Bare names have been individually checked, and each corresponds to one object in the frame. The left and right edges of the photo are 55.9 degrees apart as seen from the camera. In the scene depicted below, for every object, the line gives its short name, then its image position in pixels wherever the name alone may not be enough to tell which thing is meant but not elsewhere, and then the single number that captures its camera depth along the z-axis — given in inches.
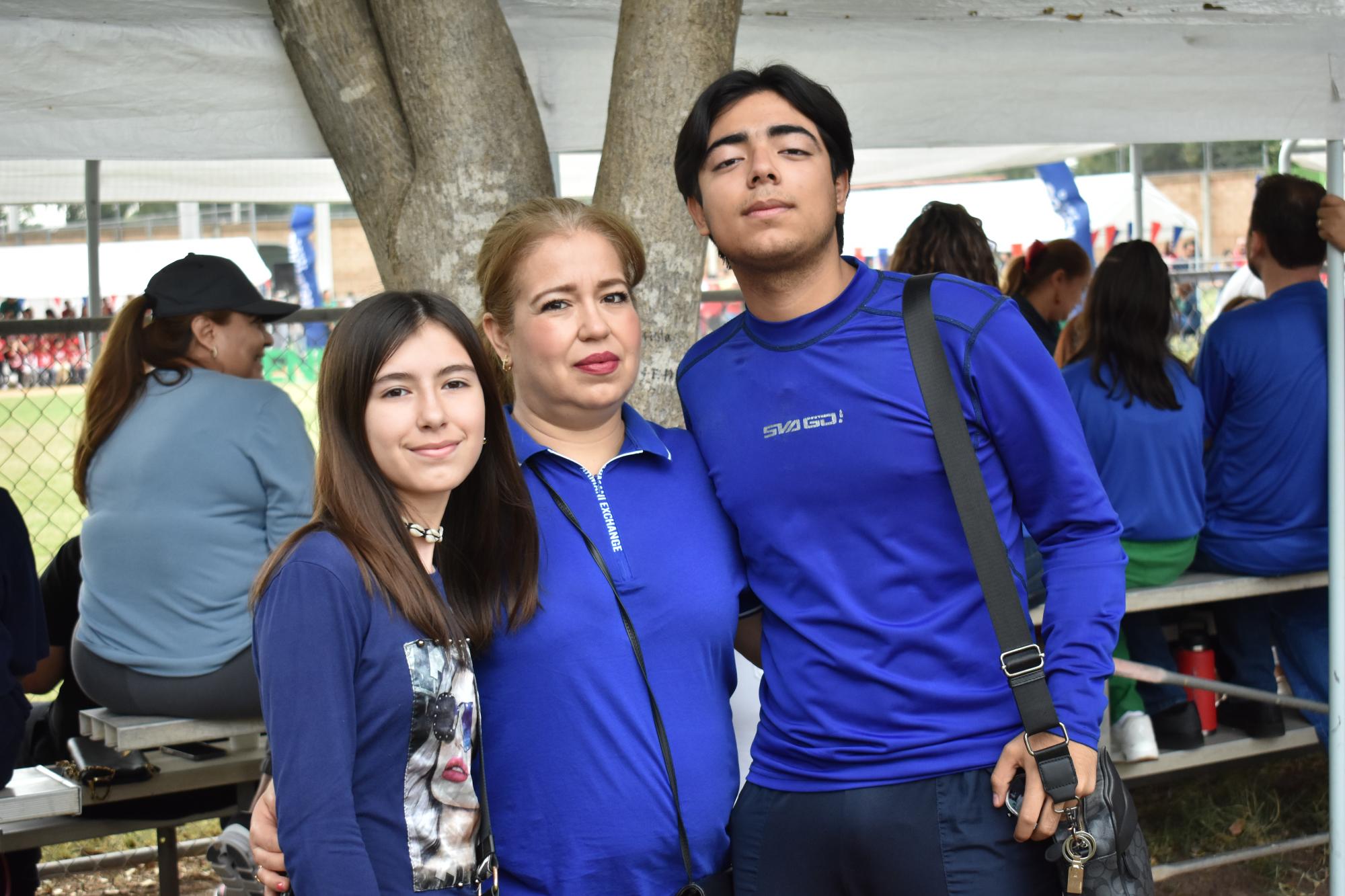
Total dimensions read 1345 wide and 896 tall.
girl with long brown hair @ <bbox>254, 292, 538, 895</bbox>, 59.9
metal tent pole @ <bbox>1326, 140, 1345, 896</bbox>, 137.4
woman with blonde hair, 70.2
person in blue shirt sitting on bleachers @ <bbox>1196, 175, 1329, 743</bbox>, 169.3
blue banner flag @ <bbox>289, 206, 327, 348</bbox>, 771.4
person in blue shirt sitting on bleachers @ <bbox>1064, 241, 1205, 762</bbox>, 166.1
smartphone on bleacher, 154.6
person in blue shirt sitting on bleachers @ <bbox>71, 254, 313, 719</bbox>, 145.9
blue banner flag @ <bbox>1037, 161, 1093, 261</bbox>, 325.7
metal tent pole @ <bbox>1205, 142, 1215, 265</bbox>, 912.6
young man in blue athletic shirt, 72.4
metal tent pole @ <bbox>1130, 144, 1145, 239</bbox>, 262.8
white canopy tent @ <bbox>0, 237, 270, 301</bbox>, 582.6
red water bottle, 176.2
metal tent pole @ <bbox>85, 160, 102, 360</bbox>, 183.0
